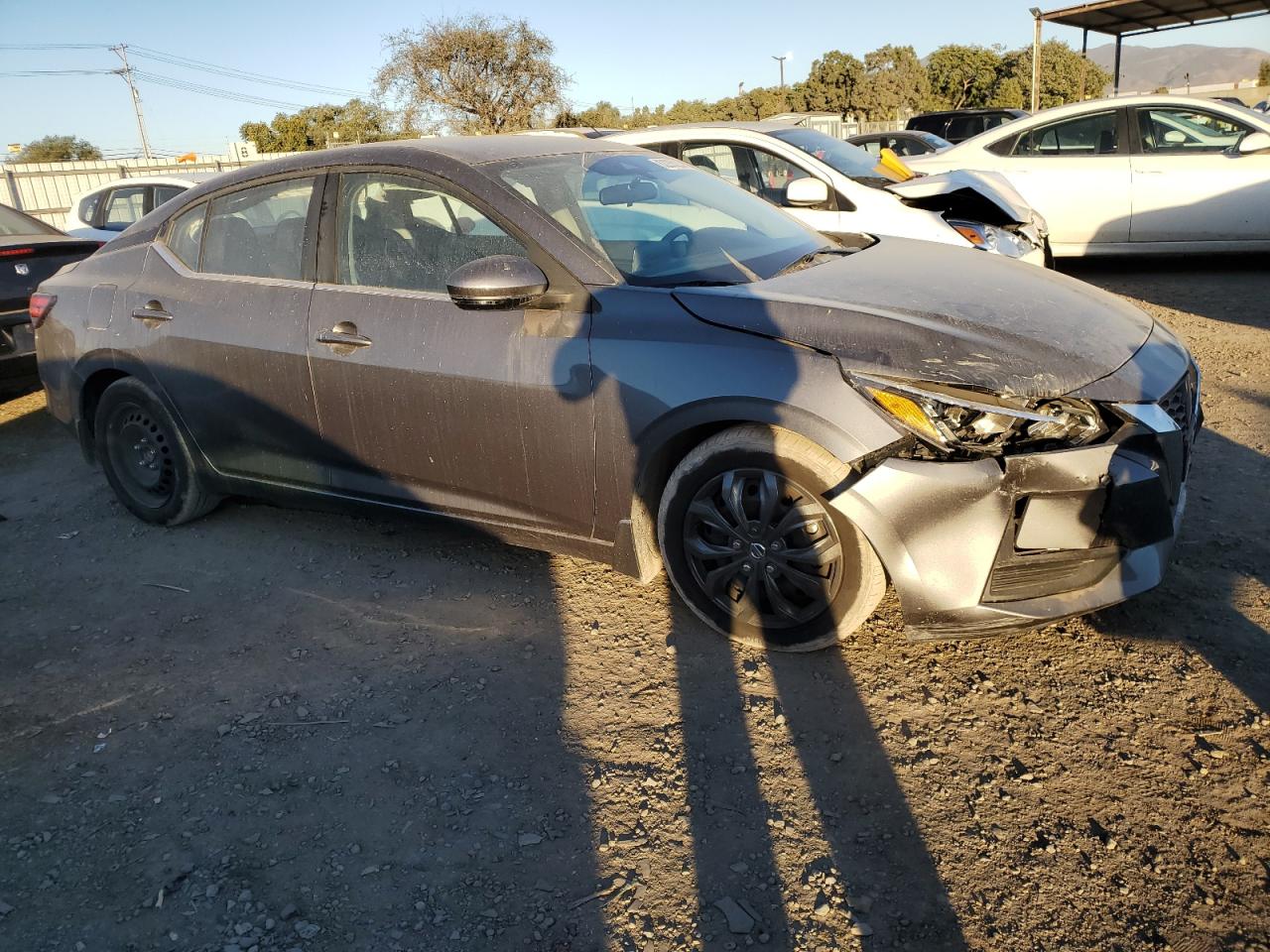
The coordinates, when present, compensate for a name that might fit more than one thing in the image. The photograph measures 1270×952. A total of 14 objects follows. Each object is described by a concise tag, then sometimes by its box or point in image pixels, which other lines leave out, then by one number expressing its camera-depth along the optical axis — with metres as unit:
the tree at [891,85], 47.06
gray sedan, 2.74
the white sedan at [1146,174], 8.52
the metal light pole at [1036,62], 21.31
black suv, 18.47
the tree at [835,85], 48.19
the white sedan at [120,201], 9.82
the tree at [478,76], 30.22
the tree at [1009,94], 45.12
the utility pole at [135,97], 57.66
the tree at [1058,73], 46.88
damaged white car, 6.67
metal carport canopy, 16.92
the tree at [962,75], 48.56
